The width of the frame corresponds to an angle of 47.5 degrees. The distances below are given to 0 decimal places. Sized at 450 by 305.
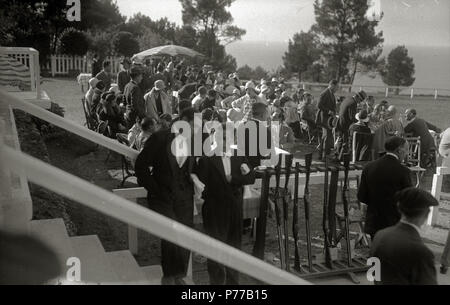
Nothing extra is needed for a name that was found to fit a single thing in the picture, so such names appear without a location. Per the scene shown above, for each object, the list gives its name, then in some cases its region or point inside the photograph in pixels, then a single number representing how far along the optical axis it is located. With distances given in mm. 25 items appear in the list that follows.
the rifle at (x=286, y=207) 4844
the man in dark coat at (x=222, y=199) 4082
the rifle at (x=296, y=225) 4875
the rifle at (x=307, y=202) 4836
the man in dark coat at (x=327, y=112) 10422
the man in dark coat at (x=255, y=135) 5140
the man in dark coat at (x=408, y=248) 2736
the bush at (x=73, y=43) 20750
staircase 3164
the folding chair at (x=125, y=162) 7151
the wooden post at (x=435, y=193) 6746
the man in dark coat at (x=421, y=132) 9078
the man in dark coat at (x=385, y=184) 4426
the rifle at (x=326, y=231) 5046
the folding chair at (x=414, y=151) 8125
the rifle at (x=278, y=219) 4848
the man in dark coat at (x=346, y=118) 9789
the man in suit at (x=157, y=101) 8711
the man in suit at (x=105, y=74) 10627
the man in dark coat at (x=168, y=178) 4117
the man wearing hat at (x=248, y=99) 10602
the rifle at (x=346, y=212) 5048
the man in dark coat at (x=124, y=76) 10625
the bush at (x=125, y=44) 22828
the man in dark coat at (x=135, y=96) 8562
